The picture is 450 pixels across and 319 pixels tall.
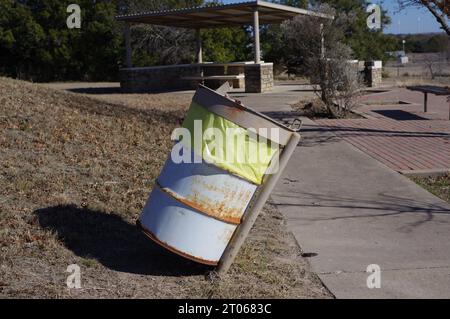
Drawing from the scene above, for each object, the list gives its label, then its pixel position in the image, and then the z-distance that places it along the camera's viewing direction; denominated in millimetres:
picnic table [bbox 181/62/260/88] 23344
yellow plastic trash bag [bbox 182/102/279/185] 4102
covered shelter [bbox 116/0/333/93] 20984
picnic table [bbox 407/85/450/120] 13962
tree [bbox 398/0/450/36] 8367
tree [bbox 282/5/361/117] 13500
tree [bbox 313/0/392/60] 31859
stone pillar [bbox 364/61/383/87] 24875
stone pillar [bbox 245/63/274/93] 21188
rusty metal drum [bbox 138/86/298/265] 4105
